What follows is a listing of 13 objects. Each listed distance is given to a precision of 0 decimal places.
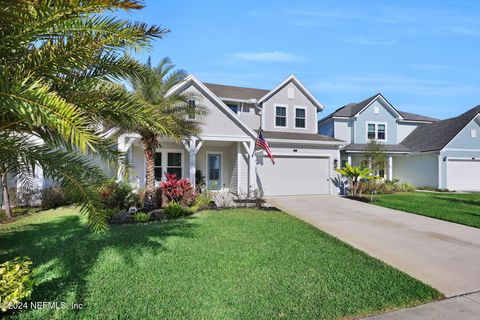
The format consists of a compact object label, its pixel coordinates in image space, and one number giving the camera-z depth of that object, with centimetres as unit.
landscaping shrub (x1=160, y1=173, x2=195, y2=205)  1141
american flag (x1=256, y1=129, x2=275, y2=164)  1422
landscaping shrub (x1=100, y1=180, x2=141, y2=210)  1089
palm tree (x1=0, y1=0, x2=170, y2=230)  252
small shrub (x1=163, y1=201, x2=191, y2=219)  968
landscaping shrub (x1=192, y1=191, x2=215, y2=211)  1120
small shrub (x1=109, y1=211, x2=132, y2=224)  909
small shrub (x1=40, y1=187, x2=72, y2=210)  1219
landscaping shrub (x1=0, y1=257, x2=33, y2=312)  332
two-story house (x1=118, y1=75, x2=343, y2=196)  1470
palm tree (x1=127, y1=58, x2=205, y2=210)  1136
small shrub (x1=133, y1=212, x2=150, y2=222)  920
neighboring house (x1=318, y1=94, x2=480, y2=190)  2078
